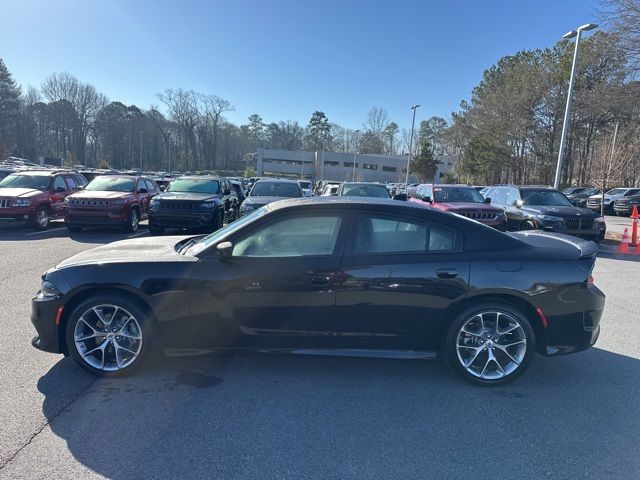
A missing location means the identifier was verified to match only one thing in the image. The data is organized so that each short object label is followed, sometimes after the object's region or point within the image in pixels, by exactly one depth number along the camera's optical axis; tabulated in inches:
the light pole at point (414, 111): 1592.3
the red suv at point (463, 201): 432.5
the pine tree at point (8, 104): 2593.5
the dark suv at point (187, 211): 443.5
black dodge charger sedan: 141.0
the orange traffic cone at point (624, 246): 457.1
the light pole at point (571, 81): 619.3
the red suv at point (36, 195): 462.9
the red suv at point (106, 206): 458.9
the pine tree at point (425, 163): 2351.1
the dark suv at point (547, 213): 432.1
